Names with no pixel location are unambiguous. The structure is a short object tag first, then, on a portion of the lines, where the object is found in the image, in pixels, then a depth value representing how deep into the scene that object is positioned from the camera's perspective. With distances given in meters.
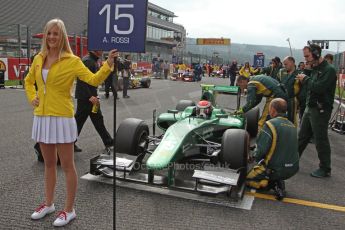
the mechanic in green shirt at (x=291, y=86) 6.04
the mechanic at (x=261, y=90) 5.59
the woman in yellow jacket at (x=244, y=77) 5.87
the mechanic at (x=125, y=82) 13.59
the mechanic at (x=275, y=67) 10.16
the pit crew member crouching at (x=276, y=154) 4.27
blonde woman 3.06
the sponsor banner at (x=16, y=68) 16.05
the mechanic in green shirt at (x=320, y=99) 4.89
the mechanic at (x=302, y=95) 6.34
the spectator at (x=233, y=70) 20.54
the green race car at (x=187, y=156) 4.06
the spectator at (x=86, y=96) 5.30
